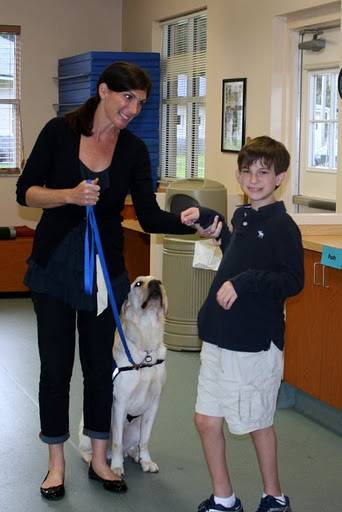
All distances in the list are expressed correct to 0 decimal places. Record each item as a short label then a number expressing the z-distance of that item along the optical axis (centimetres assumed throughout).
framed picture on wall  681
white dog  359
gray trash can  588
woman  321
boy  283
